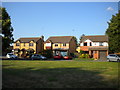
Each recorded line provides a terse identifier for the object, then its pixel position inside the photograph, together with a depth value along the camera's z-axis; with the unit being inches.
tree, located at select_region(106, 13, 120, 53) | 1001.0
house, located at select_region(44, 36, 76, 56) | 1695.2
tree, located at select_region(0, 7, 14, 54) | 942.3
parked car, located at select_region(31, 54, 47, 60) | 1103.9
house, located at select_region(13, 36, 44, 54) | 1780.4
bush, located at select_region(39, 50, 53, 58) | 1437.5
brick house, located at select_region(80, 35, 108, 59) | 1413.4
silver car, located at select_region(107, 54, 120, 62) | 879.0
